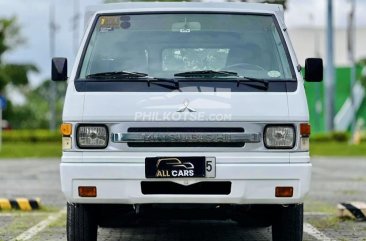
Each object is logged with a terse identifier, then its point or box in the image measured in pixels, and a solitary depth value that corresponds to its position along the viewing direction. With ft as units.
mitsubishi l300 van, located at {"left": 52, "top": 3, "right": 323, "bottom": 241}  23.20
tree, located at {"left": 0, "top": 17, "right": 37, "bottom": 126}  209.05
